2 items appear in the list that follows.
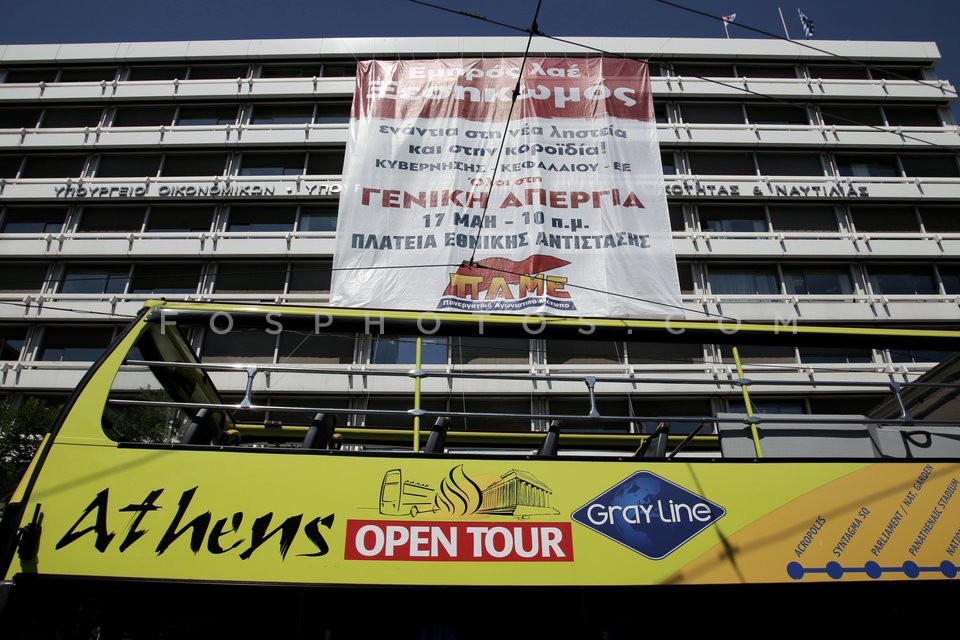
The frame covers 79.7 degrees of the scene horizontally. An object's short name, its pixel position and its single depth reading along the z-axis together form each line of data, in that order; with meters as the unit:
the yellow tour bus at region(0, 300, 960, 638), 3.77
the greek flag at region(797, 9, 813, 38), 23.30
